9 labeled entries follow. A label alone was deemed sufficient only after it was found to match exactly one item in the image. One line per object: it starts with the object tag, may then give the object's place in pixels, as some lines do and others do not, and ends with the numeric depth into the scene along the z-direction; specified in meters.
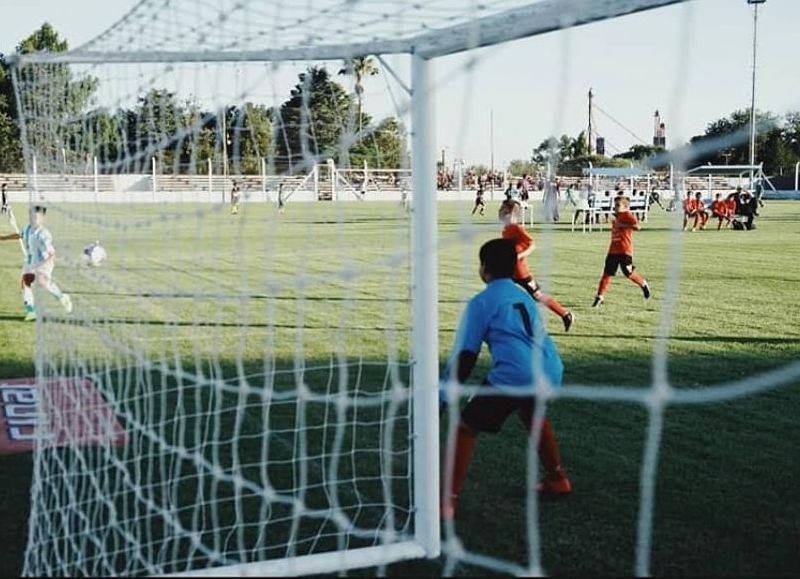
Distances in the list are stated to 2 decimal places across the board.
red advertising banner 5.68
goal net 4.34
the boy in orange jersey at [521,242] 9.74
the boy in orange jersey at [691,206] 30.41
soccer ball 6.26
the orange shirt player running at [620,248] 12.59
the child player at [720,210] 31.44
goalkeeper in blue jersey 4.65
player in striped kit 8.48
